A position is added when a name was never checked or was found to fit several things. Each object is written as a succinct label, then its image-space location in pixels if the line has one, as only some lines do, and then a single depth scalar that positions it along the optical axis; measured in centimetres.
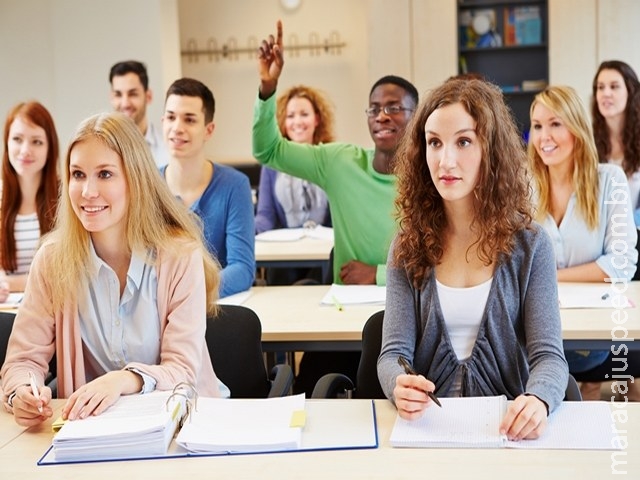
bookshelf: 783
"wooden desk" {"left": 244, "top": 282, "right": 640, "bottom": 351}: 257
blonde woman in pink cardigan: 214
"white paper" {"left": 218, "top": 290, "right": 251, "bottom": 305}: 312
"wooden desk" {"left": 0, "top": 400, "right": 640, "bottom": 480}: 156
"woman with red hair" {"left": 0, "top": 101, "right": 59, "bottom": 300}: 353
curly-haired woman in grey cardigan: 204
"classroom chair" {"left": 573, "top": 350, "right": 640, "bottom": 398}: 300
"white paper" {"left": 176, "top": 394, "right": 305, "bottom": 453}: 170
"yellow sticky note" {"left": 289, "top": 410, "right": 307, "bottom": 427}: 179
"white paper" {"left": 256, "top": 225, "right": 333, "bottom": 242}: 456
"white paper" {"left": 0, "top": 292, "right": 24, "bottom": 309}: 317
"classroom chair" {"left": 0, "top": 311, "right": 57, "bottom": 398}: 246
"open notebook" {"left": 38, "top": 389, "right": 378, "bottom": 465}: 170
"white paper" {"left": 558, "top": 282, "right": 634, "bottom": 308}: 280
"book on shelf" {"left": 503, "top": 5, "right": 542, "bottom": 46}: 782
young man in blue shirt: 333
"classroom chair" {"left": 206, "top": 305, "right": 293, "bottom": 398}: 244
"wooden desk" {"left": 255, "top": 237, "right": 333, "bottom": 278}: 413
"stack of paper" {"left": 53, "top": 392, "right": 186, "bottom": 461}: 170
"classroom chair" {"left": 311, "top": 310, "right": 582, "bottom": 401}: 228
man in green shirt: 335
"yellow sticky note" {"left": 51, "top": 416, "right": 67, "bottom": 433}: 182
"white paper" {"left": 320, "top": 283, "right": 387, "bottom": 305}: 298
